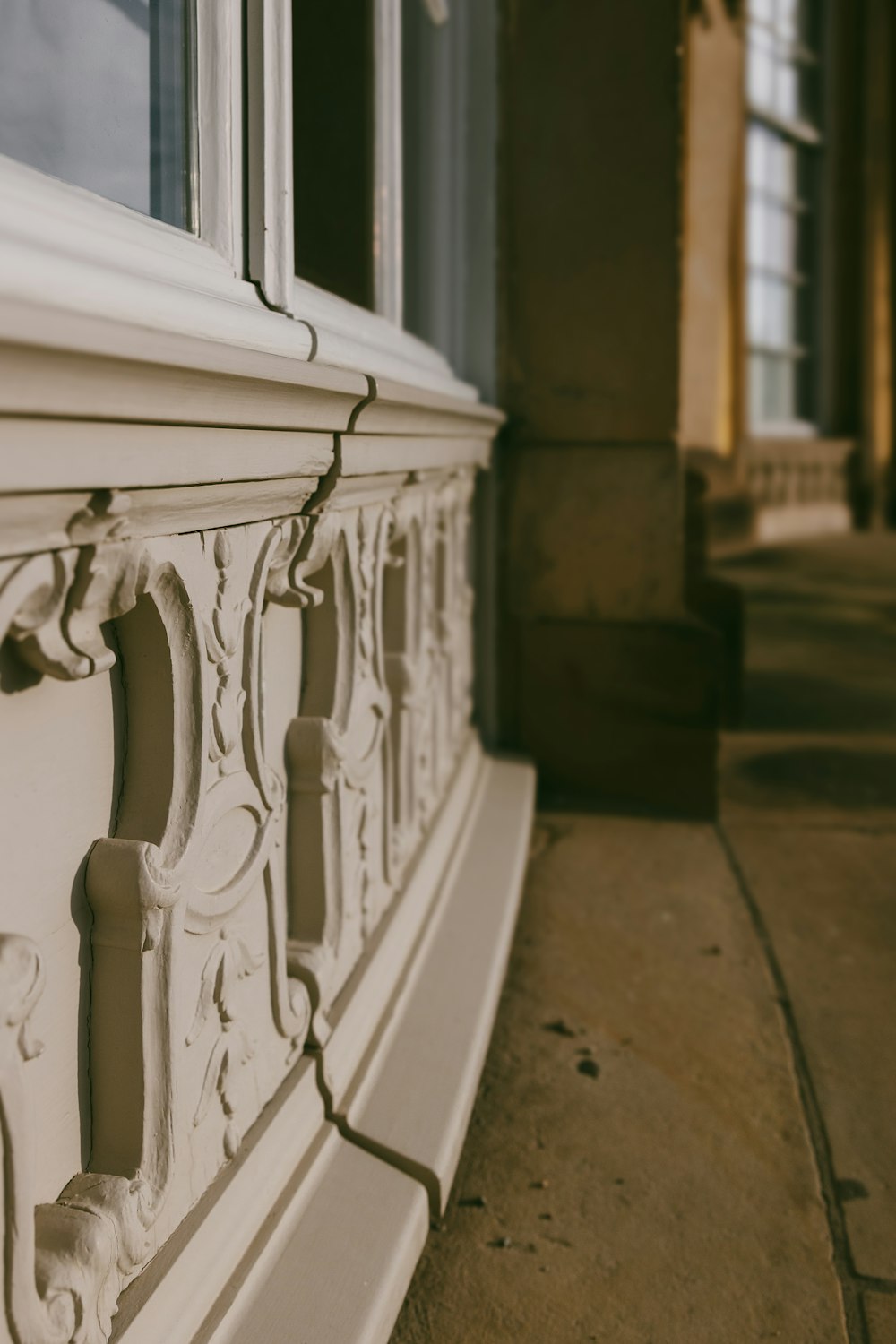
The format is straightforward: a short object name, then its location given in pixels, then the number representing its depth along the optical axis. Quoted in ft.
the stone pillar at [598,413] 10.82
